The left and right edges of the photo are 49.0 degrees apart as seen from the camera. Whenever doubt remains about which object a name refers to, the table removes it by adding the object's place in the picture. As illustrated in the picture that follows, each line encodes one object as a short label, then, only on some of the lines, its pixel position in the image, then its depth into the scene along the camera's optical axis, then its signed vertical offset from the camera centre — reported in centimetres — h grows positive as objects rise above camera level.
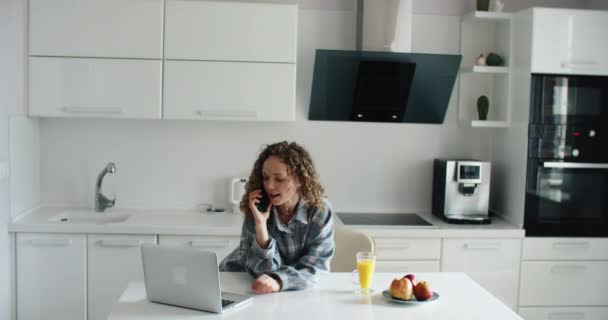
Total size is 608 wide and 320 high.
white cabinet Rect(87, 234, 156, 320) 353 -85
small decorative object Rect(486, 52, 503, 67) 394 +34
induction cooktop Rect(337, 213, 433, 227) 380 -62
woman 238 -40
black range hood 379 +16
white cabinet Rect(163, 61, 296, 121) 366 +11
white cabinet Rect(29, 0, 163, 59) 358 +42
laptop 204 -53
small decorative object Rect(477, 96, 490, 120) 397 +6
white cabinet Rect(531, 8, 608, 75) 363 +42
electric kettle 395 -47
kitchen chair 283 -57
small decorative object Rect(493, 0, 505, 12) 392 +65
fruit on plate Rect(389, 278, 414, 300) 217 -57
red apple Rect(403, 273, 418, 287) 223 -55
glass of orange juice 229 -54
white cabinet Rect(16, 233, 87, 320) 351 -91
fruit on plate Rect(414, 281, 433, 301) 218 -58
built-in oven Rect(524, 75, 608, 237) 368 -22
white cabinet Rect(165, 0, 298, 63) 364 +43
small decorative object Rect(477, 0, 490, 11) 393 +66
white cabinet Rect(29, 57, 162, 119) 362 +10
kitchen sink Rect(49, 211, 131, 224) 387 -65
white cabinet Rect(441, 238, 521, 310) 370 -81
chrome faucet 388 -54
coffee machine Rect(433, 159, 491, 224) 391 -45
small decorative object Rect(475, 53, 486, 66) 392 +33
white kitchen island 203 -62
